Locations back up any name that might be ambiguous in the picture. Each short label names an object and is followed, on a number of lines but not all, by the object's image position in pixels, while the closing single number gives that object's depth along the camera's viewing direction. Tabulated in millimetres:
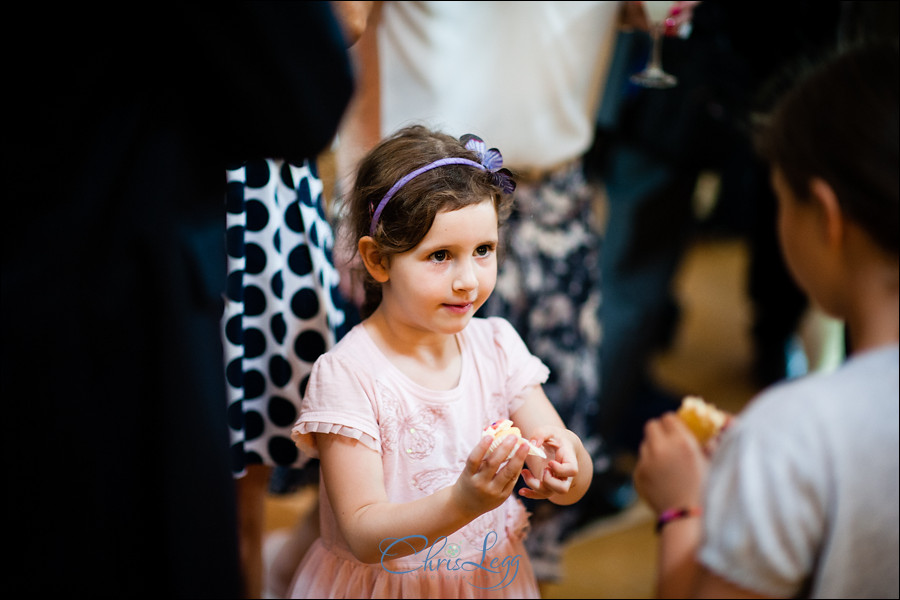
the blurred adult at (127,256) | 1573
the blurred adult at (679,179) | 2217
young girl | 1645
